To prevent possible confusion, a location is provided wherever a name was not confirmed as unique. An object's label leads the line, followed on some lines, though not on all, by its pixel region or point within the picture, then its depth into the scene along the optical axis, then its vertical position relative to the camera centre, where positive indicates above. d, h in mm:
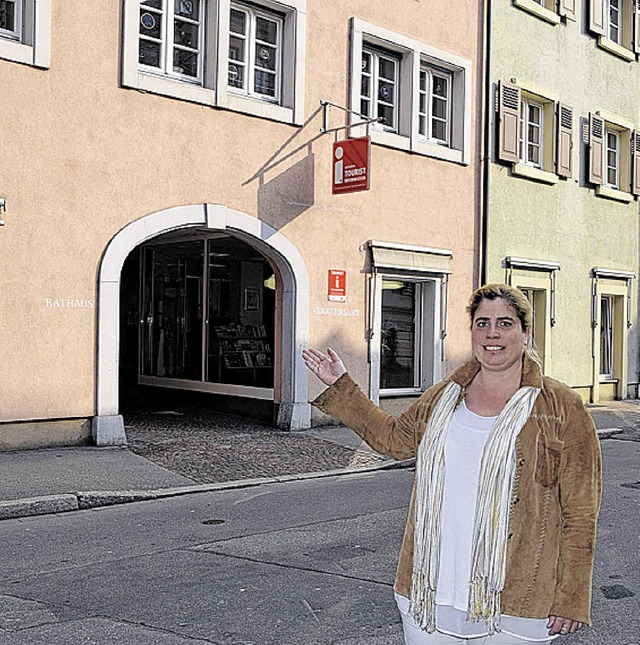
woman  3086 -535
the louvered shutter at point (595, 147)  20516 +3834
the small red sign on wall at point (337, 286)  15125 +694
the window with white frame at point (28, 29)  11633 +3447
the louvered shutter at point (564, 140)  19547 +3770
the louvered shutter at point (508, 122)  17922 +3757
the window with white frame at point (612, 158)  21891 +3850
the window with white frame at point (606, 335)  21781 +16
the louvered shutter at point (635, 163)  22109 +3777
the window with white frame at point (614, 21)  21734 +6767
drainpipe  17734 +3396
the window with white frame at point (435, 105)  16953 +3857
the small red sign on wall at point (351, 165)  14383 +2399
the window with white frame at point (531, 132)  19234 +3873
